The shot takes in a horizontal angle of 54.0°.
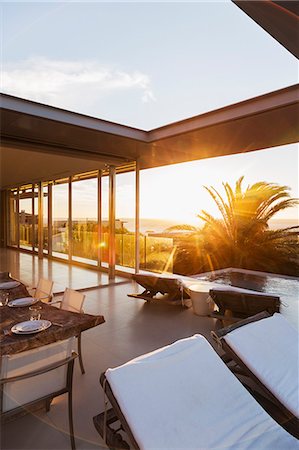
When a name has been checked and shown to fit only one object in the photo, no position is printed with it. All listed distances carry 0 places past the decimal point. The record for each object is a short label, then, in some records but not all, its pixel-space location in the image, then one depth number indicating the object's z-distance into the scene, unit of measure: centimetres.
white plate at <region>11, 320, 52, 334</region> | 246
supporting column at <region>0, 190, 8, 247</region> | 1495
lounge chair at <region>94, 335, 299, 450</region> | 166
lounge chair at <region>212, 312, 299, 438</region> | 207
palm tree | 928
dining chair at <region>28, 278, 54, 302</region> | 401
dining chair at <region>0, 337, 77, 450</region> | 194
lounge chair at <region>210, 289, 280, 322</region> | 398
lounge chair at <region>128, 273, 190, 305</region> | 537
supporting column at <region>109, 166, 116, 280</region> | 817
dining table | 229
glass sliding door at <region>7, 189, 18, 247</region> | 1396
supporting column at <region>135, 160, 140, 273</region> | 803
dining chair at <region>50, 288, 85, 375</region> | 339
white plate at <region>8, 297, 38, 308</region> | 318
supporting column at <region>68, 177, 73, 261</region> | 995
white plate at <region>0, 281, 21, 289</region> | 394
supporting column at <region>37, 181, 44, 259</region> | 1141
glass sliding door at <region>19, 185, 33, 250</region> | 1276
